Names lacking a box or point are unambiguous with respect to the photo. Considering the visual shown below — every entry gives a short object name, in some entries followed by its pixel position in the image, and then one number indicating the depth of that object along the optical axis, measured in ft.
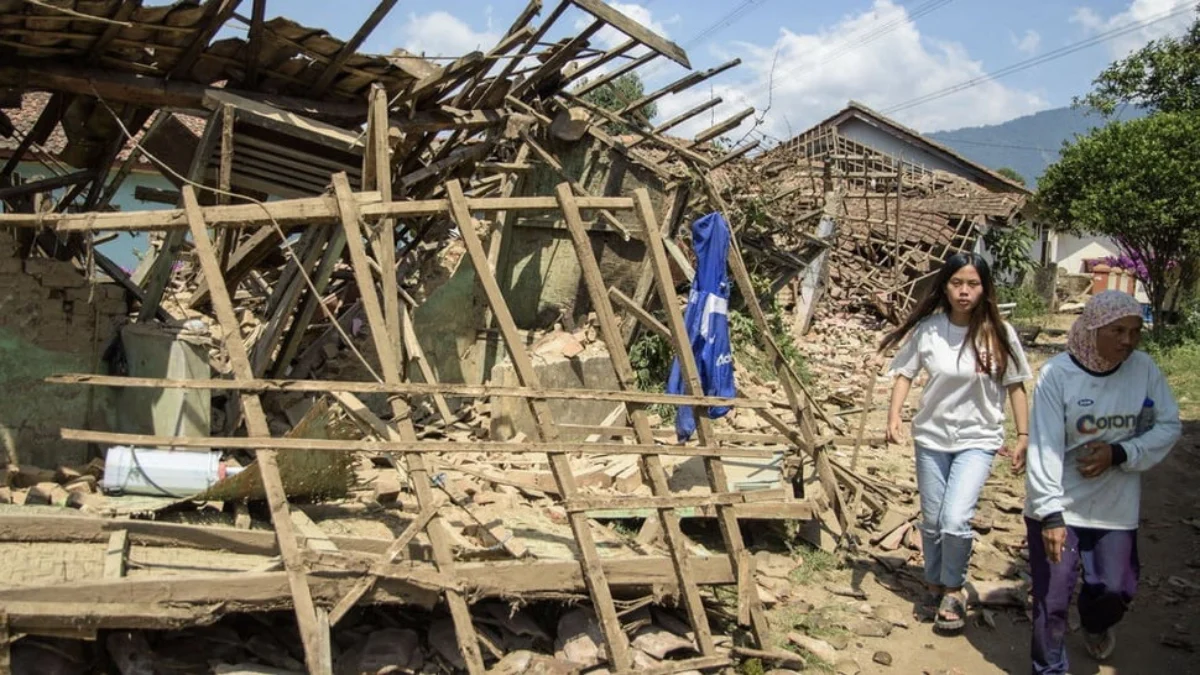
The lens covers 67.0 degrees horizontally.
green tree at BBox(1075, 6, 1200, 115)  54.54
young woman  15.69
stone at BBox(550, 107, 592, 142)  31.37
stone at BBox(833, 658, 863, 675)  15.33
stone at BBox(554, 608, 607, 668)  14.33
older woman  12.77
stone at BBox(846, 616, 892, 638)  16.66
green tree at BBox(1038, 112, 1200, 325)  47.62
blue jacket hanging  22.81
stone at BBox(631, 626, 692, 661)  14.69
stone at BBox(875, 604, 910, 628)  17.17
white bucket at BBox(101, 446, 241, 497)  16.49
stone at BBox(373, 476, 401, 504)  18.52
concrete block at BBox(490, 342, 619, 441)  28.55
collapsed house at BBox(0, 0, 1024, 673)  13.26
